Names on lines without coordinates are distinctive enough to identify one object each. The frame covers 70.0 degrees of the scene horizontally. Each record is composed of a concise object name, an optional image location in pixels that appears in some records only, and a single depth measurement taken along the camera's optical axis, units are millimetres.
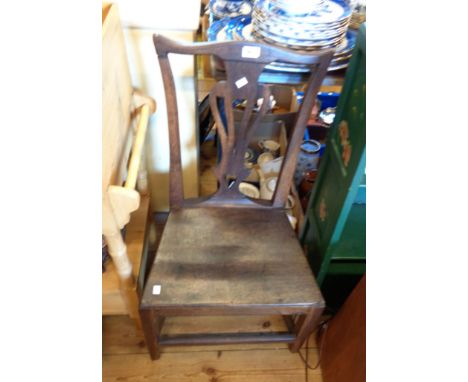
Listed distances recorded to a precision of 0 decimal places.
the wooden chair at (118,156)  730
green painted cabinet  820
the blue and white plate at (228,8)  1041
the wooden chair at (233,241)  814
